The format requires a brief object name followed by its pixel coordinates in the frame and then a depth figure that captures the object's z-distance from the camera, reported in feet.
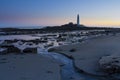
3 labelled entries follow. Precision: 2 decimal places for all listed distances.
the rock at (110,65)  18.27
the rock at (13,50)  30.22
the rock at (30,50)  30.29
